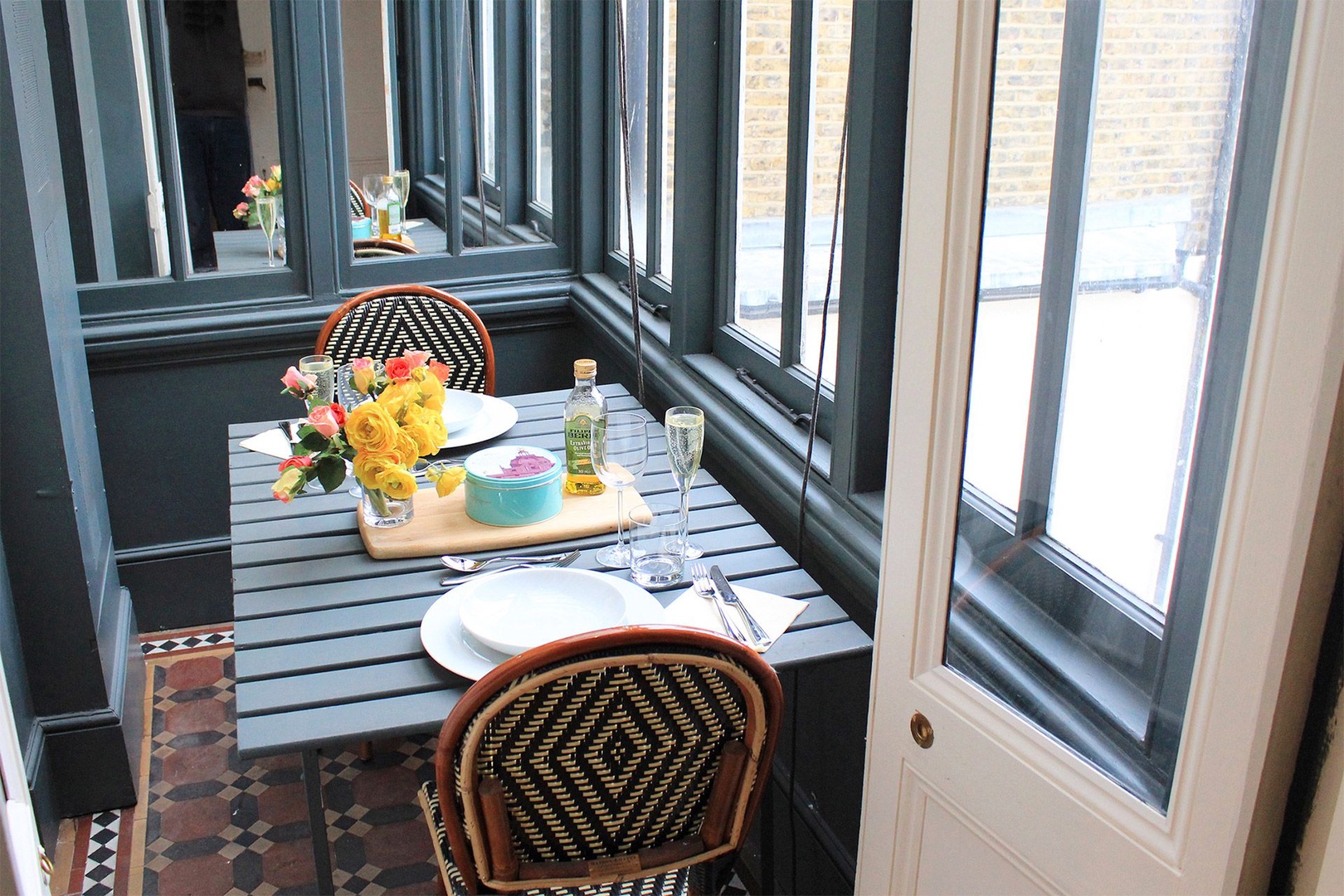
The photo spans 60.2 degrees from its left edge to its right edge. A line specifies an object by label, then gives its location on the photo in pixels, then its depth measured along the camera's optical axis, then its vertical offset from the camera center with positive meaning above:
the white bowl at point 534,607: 1.55 -0.71
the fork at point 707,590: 1.62 -0.72
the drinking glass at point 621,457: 1.83 -0.58
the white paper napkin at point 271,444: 2.21 -0.68
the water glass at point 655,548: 1.76 -0.69
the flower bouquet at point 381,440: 1.80 -0.55
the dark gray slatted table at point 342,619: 1.43 -0.74
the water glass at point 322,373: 2.02 -0.50
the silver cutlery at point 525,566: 1.75 -0.73
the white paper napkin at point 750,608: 1.64 -0.73
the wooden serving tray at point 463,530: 1.84 -0.71
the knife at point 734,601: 1.59 -0.72
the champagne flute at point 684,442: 1.76 -0.53
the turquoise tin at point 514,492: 1.91 -0.65
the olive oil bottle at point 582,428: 2.01 -0.58
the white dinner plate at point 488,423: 2.21 -0.65
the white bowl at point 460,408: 2.26 -0.63
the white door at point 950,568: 0.81 -0.41
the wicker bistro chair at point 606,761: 1.29 -0.77
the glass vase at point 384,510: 1.87 -0.68
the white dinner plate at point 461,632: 1.52 -0.72
